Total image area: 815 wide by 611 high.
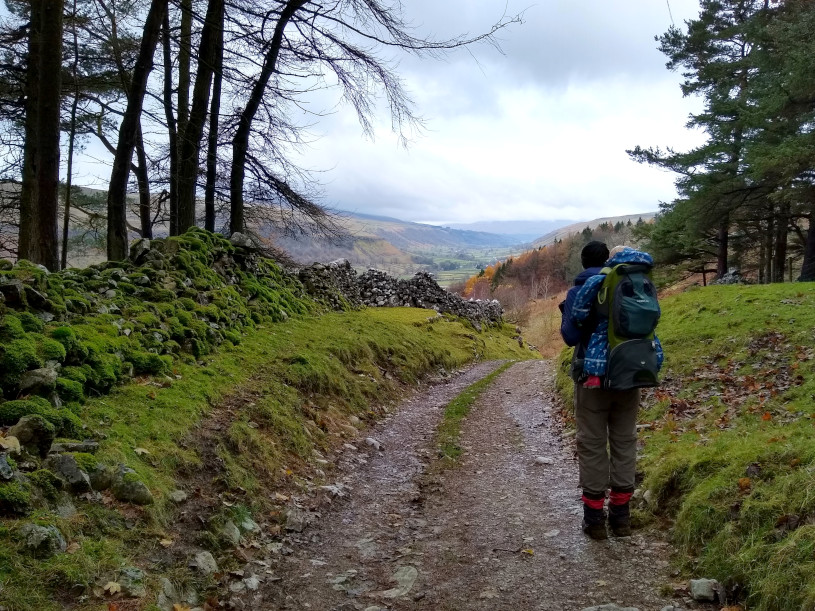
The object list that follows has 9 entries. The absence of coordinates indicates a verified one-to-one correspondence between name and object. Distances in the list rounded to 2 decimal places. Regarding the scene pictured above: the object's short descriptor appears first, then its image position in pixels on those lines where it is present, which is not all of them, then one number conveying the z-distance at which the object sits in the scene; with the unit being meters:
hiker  4.46
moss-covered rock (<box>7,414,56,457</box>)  3.81
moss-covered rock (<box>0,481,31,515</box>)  3.21
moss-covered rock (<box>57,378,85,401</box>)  4.71
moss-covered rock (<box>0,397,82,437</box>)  4.02
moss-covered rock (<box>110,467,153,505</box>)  3.89
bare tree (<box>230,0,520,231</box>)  10.64
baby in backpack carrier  4.38
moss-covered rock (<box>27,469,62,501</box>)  3.49
